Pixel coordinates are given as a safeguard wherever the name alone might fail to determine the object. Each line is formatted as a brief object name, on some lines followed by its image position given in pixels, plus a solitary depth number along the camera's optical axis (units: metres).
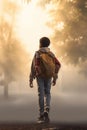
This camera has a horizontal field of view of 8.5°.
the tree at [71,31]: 27.59
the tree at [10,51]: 32.66
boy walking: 10.94
